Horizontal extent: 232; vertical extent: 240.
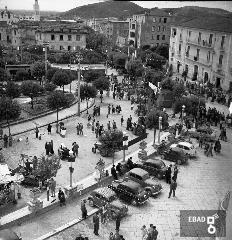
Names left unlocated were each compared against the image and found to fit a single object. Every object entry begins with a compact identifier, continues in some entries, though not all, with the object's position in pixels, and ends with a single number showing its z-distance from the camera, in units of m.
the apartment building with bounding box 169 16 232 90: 33.66
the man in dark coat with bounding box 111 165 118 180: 16.39
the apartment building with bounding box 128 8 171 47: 66.94
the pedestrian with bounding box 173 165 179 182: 16.02
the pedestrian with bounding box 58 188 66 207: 13.83
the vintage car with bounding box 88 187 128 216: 13.37
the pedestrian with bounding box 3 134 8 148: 20.83
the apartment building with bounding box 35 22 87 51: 61.27
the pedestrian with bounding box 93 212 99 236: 12.02
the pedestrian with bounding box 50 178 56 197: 14.38
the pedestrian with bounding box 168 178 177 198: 14.94
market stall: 13.78
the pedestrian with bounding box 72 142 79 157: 19.55
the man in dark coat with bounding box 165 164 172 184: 16.58
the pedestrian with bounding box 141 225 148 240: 11.41
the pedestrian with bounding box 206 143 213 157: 20.67
